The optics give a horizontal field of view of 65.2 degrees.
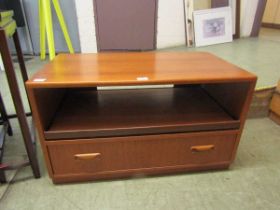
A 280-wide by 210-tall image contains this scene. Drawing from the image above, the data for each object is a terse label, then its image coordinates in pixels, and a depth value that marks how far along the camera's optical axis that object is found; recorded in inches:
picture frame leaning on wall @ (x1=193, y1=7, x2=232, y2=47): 104.4
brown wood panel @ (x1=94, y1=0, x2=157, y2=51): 91.3
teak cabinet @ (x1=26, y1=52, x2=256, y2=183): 28.6
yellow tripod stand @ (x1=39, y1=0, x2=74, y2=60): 76.0
